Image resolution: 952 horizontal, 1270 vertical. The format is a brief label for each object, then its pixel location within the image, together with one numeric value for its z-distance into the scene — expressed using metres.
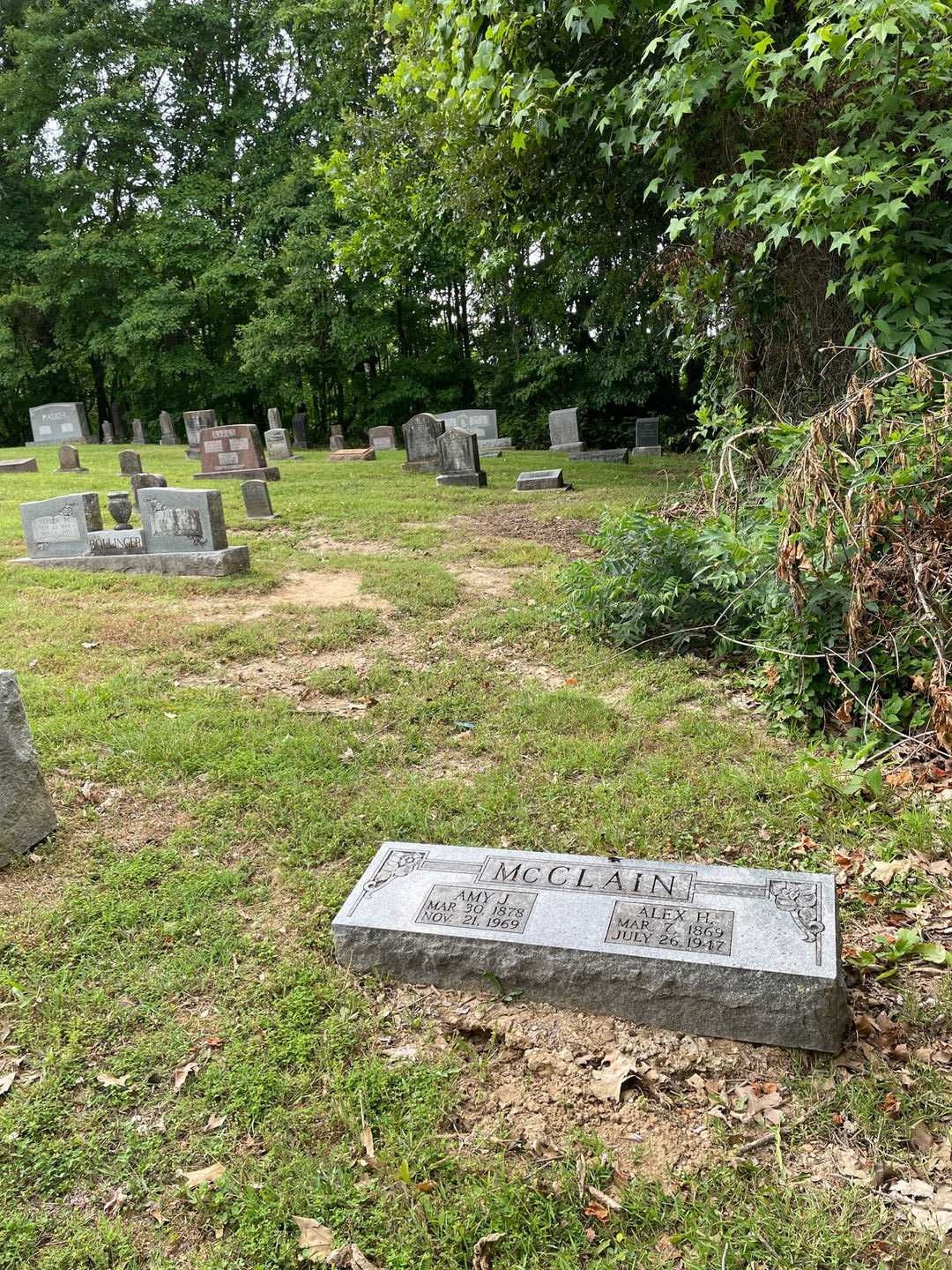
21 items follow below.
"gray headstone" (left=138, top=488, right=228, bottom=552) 9.02
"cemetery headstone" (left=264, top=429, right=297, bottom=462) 20.94
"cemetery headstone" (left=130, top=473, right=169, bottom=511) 13.22
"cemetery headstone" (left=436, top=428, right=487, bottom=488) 15.16
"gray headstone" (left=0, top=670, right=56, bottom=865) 3.88
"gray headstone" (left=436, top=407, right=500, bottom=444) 21.25
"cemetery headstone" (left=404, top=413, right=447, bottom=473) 17.19
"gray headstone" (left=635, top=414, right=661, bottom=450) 21.23
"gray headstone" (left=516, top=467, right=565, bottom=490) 14.41
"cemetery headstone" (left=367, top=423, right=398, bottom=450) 23.75
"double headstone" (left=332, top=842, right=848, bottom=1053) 2.68
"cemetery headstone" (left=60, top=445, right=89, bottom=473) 18.95
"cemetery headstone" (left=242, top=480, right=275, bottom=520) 12.50
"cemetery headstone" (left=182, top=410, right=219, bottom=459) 21.67
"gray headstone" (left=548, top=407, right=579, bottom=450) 20.92
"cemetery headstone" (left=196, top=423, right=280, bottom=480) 17.02
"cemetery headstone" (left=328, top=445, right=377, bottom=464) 20.67
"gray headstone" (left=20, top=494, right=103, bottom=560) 9.76
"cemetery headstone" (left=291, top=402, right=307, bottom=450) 26.31
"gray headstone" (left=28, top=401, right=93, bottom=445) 26.95
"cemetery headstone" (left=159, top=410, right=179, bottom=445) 27.09
